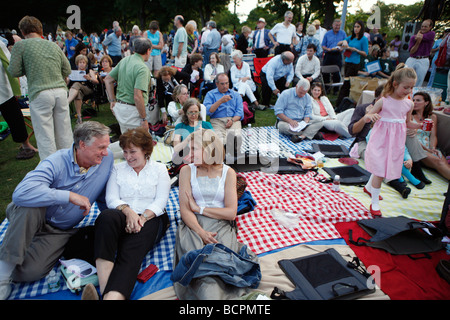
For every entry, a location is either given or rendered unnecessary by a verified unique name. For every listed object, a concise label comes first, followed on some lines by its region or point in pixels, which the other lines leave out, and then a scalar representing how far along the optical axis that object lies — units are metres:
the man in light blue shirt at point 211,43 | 8.59
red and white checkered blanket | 2.88
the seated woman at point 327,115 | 5.78
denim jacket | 2.01
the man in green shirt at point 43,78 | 3.71
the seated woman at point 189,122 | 4.48
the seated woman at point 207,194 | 2.51
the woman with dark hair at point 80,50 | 8.35
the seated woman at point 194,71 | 7.33
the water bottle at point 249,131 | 5.81
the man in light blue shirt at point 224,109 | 5.26
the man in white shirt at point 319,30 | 9.51
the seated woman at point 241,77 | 7.30
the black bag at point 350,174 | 4.00
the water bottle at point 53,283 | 2.21
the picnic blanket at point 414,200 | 3.35
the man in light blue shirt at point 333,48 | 8.22
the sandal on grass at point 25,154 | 4.78
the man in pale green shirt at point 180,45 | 7.94
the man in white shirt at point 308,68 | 7.55
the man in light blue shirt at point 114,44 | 9.43
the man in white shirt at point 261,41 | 9.74
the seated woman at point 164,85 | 6.29
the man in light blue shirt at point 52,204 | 2.02
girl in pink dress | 3.21
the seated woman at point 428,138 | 4.22
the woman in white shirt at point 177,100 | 5.37
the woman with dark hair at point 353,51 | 7.70
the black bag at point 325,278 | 2.13
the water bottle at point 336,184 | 3.78
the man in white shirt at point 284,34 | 8.45
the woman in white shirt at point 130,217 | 2.09
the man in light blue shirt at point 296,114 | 5.66
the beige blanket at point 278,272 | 2.19
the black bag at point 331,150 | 4.92
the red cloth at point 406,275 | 2.23
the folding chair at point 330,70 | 8.16
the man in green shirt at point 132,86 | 3.99
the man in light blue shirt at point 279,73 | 7.44
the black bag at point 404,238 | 2.68
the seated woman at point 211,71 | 7.40
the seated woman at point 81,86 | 6.52
